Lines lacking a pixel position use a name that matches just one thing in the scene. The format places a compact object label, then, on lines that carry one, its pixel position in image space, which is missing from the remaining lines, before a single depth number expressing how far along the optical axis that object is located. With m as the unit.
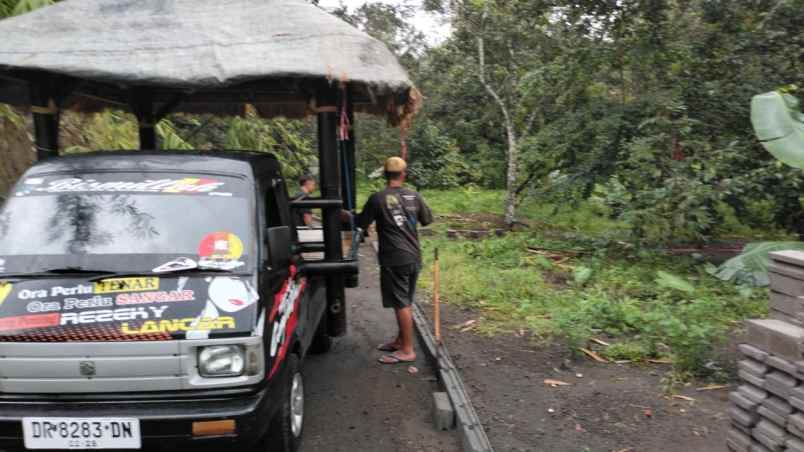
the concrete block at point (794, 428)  3.02
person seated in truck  8.22
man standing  5.83
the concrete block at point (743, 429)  3.53
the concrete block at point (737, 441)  3.54
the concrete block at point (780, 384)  3.15
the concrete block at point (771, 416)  3.19
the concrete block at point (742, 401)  3.48
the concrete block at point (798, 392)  3.04
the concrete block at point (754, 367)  3.42
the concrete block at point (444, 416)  4.65
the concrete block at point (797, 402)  3.03
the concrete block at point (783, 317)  3.55
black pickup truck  3.26
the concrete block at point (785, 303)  3.59
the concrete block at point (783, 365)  3.12
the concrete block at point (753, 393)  3.40
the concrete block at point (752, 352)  3.43
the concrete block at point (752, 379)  3.42
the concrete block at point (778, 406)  3.19
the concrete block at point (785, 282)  3.57
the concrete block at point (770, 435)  3.18
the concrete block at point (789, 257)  3.57
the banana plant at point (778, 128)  5.73
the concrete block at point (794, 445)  3.02
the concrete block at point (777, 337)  3.16
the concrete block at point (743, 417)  3.49
